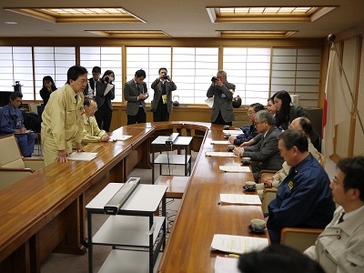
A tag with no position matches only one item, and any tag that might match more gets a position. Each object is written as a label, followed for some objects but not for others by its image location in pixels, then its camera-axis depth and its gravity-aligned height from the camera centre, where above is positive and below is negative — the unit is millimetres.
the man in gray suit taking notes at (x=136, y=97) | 6523 -179
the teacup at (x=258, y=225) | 1942 -670
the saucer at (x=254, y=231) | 1948 -701
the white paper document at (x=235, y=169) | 3188 -660
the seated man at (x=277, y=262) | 698 -311
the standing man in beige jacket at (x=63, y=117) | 3299 -273
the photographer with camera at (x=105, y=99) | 6832 -229
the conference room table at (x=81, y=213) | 1812 -702
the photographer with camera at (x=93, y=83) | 6915 +46
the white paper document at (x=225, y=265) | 1564 -714
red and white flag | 3895 -99
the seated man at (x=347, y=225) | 1530 -553
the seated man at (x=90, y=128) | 4402 -477
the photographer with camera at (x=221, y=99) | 6012 -176
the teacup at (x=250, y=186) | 2641 -650
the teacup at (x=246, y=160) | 3436 -624
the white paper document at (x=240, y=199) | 2385 -680
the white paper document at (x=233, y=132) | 5148 -586
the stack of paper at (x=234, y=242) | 1744 -703
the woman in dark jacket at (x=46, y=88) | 6945 -53
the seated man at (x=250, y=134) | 4480 -527
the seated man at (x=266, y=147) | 3602 -540
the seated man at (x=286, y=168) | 3059 -613
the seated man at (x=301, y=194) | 2209 -591
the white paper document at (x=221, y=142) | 4535 -629
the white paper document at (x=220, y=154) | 3823 -643
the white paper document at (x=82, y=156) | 3506 -634
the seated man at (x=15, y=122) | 5289 -512
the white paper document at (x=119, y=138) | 4648 -618
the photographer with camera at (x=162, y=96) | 6816 -163
